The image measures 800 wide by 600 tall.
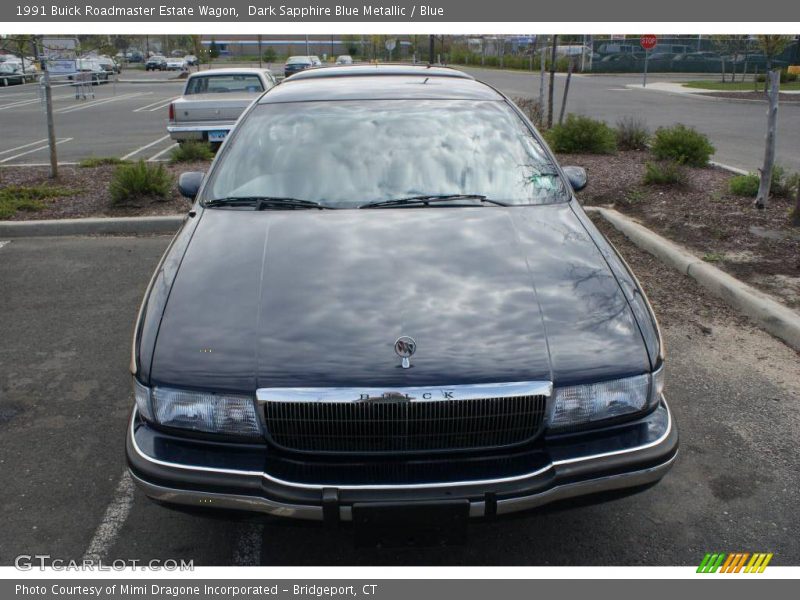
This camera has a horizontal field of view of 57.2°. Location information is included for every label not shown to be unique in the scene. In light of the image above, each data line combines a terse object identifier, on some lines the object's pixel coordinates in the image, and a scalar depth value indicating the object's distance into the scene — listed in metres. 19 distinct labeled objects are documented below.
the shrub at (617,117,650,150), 11.62
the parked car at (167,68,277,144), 12.32
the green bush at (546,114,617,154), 10.97
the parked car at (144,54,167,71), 60.84
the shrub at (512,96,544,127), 12.84
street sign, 38.02
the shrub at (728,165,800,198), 7.95
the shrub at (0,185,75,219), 8.21
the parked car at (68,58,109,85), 39.17
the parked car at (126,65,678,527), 2.48
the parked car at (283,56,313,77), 39.56
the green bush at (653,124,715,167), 9.95
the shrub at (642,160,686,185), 8.55
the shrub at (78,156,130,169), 10.84
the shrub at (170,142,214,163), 10.98
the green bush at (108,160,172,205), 8.28
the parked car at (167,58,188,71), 59.06
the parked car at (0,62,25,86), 38.05
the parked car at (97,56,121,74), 45.15
